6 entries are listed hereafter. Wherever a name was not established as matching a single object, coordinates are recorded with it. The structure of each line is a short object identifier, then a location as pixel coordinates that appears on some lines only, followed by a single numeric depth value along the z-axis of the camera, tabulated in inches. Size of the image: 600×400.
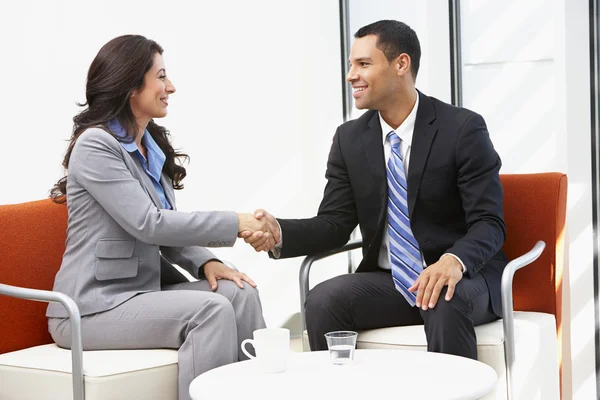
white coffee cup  82.9
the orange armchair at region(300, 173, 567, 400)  103.2
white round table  74.4
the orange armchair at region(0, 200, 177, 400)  91.9
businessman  105.2
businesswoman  100.3
